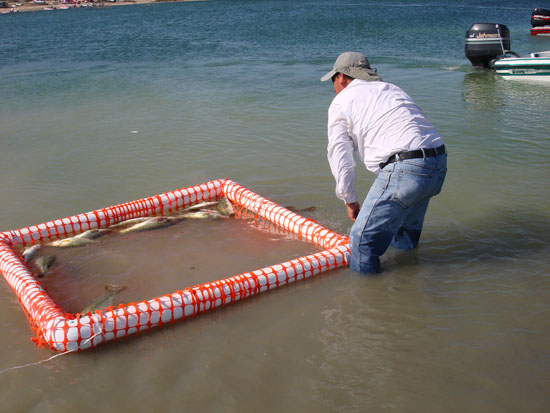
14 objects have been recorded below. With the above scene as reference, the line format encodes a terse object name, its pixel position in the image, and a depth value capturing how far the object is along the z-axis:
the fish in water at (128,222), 6.45
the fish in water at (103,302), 4.75
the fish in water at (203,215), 6.64
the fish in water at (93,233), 6.12
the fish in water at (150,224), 6.37
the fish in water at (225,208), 6.72
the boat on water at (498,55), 14.38
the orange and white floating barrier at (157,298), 4.25
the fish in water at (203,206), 6.88
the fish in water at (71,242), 6.01
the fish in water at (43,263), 5.50
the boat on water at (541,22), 24.86
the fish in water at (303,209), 6.95
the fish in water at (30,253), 5.69
